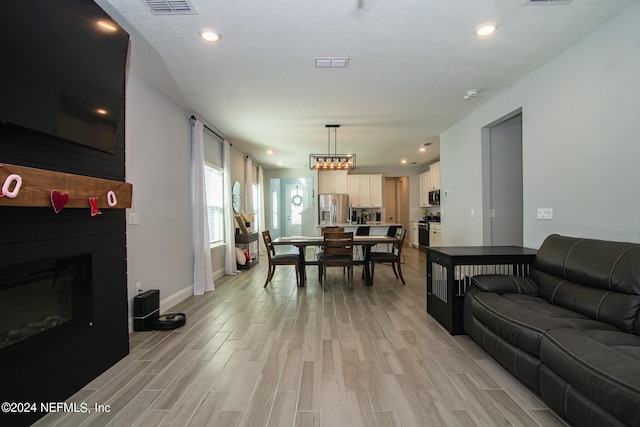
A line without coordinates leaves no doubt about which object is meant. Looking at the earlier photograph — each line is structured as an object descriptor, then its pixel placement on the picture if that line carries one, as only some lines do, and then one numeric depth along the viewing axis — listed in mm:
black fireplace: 1585
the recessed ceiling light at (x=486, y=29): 2293
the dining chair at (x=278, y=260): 4523
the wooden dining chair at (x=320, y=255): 4789
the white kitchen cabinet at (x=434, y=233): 7133
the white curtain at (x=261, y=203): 8266
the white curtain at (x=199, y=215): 4270
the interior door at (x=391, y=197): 10930
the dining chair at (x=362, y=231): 5836
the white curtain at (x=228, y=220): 5457
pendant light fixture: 5055
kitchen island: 6504
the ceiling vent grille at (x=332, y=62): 2742
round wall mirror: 6002
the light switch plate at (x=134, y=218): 2895
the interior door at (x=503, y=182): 4133
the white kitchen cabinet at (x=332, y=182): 8945
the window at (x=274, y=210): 9805
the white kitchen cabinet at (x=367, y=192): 9031
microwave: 7633
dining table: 4520
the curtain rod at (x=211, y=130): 4307
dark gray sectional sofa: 1302
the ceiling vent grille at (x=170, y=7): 2000
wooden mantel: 1489
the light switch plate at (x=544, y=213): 2922
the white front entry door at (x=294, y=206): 10781
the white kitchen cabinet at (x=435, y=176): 7719
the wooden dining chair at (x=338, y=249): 4289
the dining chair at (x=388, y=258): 4641
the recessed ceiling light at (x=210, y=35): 2313
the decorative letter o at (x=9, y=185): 1420
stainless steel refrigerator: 8492
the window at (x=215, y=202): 5051
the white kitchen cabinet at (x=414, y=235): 8742
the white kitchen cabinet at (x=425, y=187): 8359
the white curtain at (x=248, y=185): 6967
